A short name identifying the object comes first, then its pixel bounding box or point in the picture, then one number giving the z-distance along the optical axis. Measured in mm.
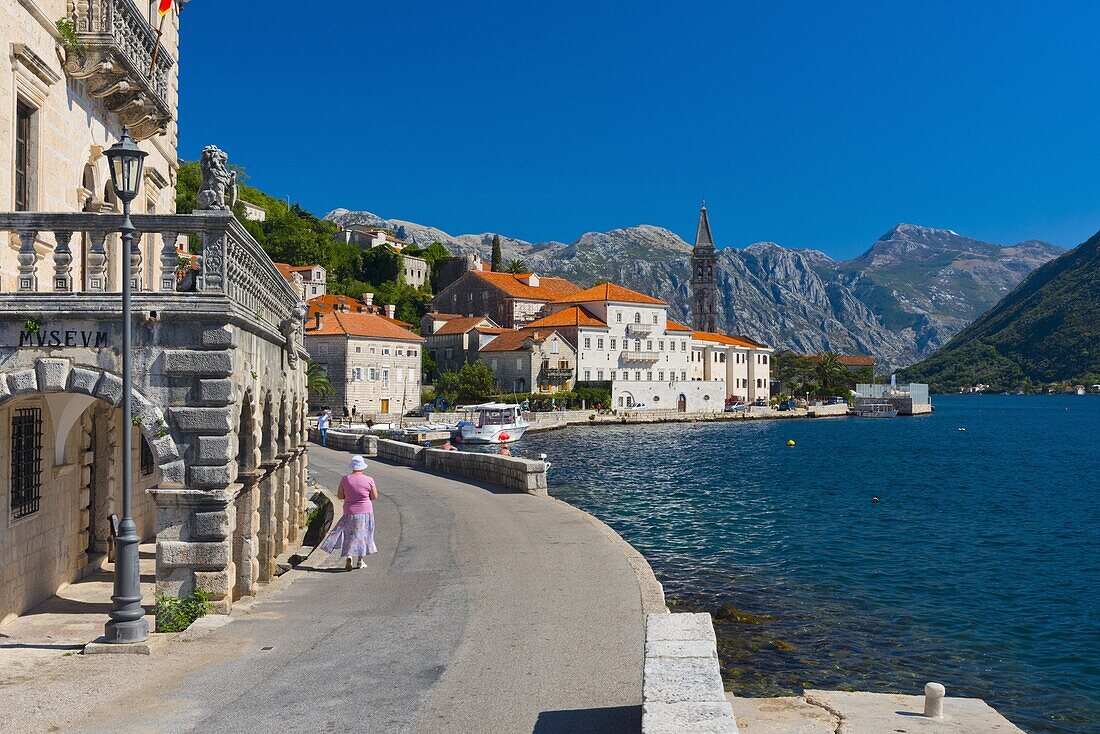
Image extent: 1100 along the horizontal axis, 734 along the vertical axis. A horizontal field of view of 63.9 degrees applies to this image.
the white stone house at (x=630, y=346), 105188
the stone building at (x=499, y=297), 115750
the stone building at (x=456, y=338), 103750
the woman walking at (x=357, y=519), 15102
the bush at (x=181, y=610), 10633
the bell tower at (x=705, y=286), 152125
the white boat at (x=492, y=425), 69875
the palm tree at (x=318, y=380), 70625
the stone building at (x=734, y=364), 125750
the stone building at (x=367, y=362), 82250
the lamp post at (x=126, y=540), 9656
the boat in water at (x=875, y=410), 139125
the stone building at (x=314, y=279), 116125
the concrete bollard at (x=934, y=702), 8469
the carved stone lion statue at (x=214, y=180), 11078
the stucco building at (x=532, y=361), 98062
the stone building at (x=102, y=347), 10508
